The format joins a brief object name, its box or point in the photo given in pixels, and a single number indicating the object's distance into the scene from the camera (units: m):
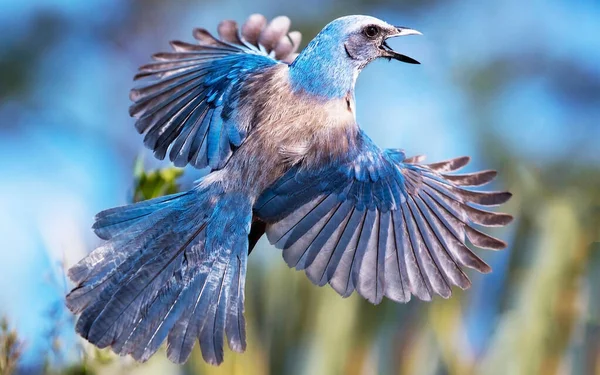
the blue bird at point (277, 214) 6.23
